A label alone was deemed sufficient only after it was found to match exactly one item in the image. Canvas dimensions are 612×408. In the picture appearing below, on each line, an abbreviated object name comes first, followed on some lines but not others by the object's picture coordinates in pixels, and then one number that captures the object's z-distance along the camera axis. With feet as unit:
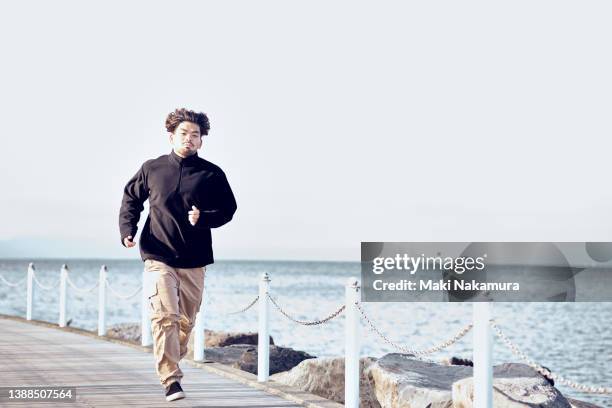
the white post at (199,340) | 43.55
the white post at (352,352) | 29.73
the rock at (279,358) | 50.21
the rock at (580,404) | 46.20
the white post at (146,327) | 50.50
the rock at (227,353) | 51.46
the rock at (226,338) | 65.46
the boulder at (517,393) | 30.64
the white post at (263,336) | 36.81
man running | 28.73
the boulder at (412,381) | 34.53
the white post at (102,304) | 59.08
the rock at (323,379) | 42.01
